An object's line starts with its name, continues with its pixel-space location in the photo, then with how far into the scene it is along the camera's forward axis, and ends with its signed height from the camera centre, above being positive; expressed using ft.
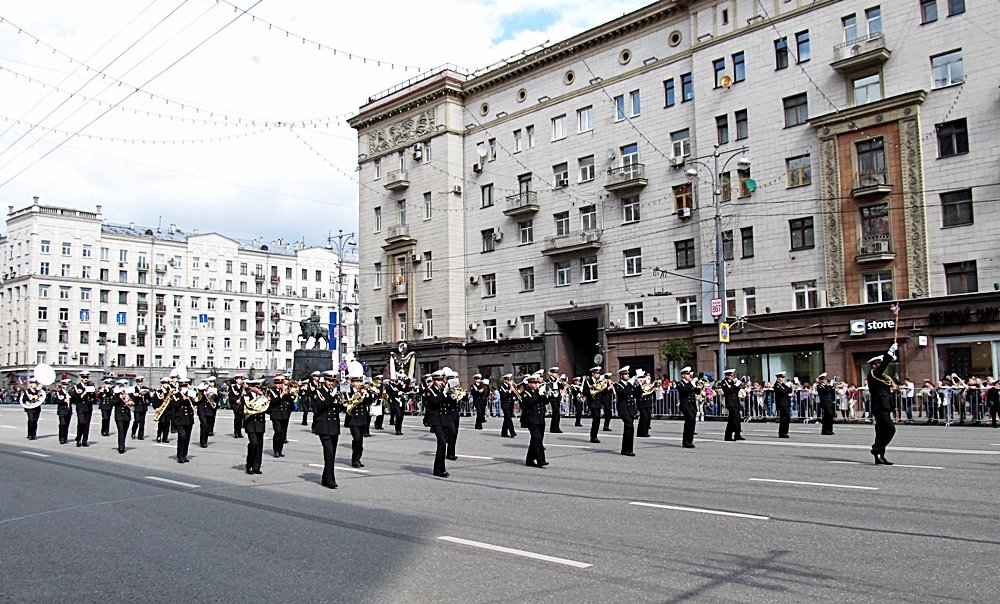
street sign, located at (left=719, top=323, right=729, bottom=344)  104.42 +4.64
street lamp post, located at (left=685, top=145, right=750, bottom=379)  104.27 +12.68
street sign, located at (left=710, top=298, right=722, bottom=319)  106.83 +7.79
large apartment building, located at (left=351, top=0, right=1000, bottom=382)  109.60 +27.39
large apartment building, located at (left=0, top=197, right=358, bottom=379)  280.31 +30.41
